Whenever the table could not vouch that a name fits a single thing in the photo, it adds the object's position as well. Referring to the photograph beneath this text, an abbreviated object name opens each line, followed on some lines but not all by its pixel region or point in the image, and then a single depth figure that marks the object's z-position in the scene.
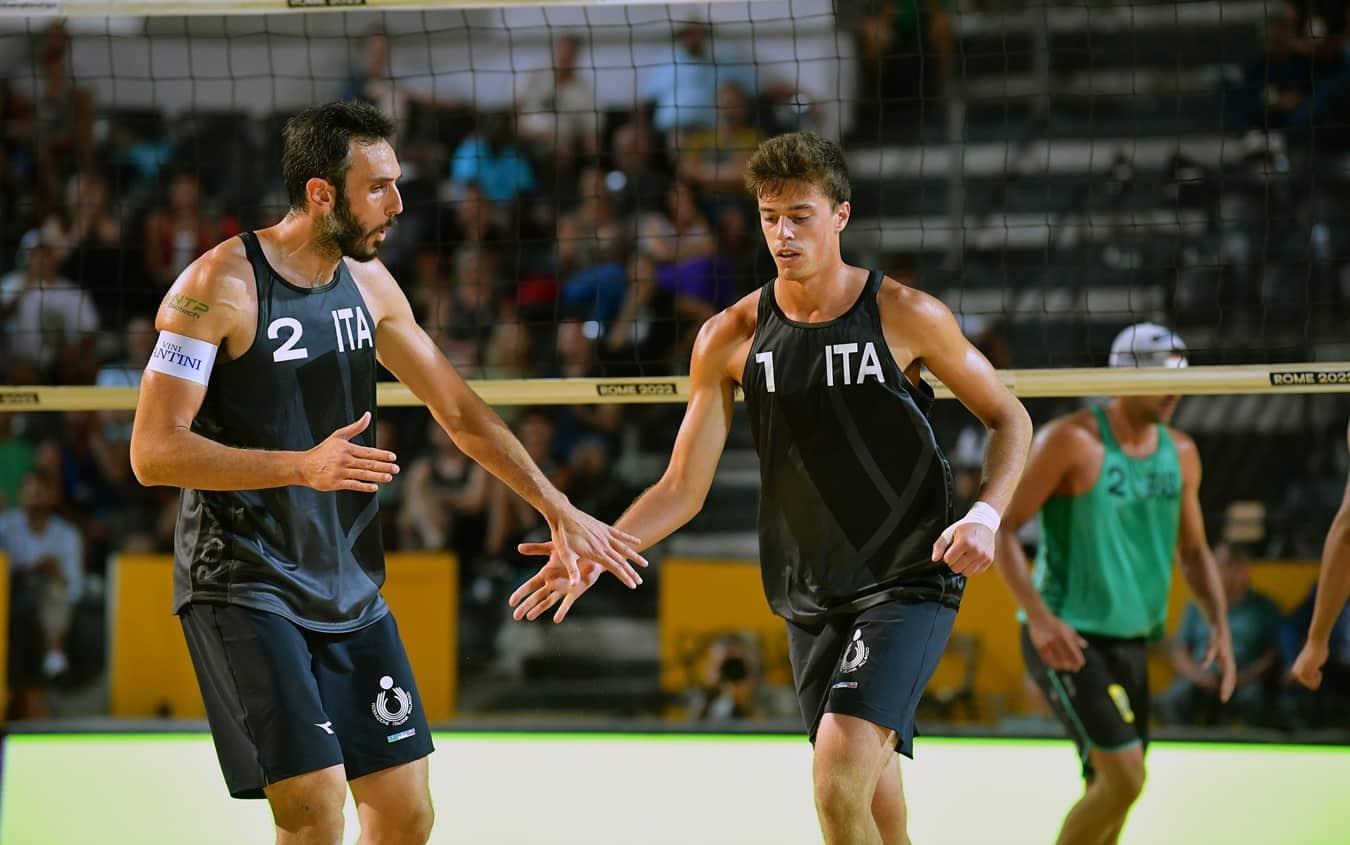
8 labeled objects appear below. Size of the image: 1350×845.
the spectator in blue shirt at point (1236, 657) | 17.86
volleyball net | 21.67
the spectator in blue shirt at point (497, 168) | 23.48
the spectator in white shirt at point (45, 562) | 19.94
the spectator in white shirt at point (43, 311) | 22.50
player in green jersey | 12.49
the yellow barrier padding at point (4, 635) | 19.20
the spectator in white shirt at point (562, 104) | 24.47
